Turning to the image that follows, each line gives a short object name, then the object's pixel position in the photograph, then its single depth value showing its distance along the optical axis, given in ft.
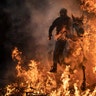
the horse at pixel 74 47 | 48.91
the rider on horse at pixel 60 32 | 49.90
